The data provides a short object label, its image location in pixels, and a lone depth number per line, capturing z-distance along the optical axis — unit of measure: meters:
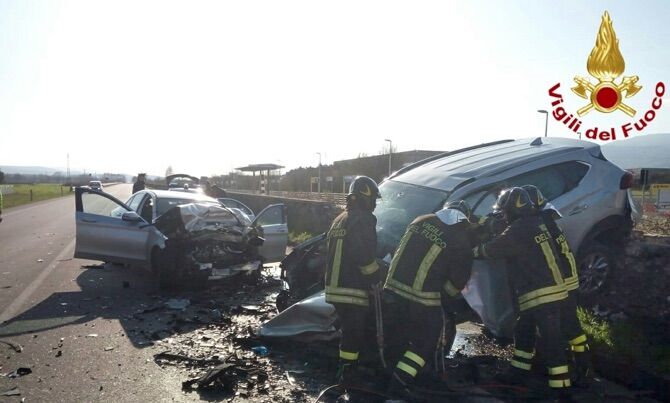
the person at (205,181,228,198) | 15.09
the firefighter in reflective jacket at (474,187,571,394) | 4.21
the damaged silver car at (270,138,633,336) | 5.37
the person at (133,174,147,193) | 14.59
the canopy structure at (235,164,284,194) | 30.17
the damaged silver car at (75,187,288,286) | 7.83
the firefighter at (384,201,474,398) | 4.09
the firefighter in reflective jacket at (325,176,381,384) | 4.34
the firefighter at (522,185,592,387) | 4.47
